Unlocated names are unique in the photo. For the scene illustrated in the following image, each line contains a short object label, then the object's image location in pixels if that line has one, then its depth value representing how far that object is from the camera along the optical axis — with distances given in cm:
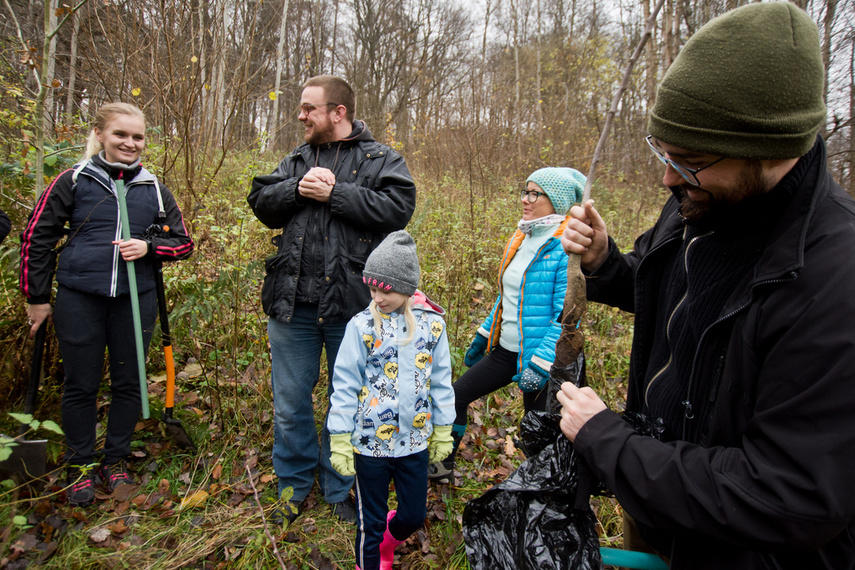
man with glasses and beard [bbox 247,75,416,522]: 267
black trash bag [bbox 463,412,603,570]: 144
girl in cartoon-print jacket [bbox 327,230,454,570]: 222
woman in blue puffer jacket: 283
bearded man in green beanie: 95
